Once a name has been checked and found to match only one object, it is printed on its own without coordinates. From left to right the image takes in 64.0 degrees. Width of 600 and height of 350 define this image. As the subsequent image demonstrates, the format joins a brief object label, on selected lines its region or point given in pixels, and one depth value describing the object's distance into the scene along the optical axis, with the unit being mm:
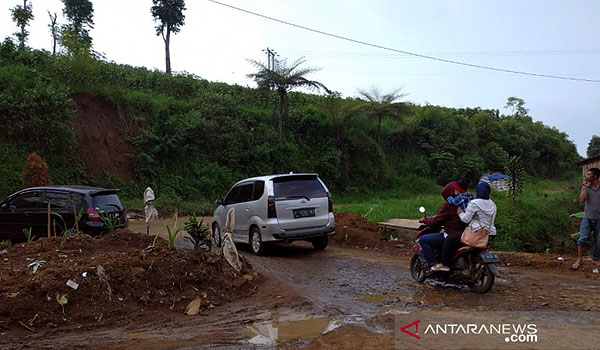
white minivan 10195
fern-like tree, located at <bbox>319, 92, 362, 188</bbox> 31422
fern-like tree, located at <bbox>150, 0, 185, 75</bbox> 39500
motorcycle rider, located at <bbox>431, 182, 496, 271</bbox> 6848
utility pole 27252
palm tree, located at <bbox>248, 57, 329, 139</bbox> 26969
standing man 8219
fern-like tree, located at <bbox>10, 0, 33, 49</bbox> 31828
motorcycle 6840
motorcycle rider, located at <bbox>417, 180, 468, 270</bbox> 7258
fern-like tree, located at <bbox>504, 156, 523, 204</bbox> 16547
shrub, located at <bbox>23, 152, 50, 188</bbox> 17141
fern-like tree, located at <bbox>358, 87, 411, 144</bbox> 32281
